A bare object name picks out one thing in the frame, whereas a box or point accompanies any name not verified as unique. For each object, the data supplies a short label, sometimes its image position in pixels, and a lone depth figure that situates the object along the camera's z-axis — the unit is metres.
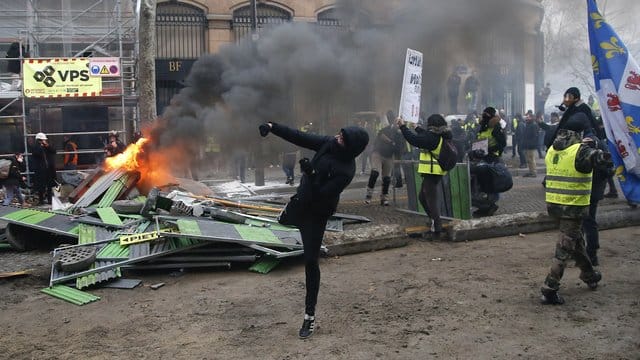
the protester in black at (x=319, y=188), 4.21
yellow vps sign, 12.06
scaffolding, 13.25
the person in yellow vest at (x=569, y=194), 4.60
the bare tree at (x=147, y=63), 12.67
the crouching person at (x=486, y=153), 8.20
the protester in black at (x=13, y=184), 10.69
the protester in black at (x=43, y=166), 10.96
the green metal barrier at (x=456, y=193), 7.52
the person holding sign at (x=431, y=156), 6.91
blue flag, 6.25
